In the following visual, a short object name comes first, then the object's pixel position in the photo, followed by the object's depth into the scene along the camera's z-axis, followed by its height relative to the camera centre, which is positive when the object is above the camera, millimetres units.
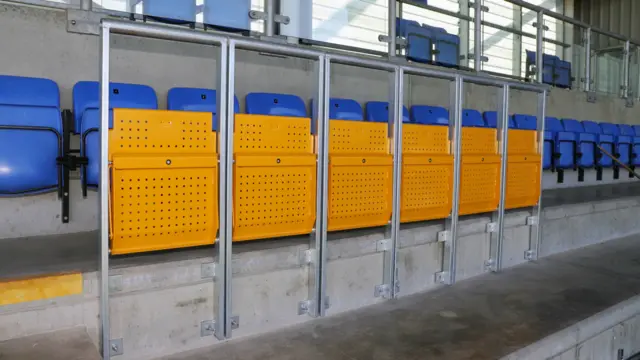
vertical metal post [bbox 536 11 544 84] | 4311 +1191
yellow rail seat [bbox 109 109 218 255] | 1939 -86
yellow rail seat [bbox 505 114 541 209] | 3654 -27
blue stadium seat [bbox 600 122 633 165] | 6901 +356
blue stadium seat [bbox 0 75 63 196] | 2502 +104
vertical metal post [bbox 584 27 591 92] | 7395 +1597
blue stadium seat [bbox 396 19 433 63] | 4928 +1291
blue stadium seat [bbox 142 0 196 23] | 3260 +1023
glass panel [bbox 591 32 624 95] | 7594 +1671
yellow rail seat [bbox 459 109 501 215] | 3316 -43
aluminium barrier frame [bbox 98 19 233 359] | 1852 -58
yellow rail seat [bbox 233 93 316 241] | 2268 -74
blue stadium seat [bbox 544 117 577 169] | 5855 +225
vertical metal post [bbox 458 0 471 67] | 5527 +1458
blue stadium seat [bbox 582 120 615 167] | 6559 +346
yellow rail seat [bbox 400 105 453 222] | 2953 -56
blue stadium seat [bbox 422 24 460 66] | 5270 +1295
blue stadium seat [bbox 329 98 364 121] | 3961 +438
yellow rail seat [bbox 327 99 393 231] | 2609 -66
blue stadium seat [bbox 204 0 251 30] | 3523 +1087
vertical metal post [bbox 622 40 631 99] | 8070 +1694
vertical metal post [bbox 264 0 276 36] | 3793 +1122
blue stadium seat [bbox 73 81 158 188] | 2613 +321
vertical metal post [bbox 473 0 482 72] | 5492 +1460
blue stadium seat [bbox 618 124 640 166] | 7250 +358
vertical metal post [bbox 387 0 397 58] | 4477 +1272
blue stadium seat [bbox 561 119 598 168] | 6141 +283
